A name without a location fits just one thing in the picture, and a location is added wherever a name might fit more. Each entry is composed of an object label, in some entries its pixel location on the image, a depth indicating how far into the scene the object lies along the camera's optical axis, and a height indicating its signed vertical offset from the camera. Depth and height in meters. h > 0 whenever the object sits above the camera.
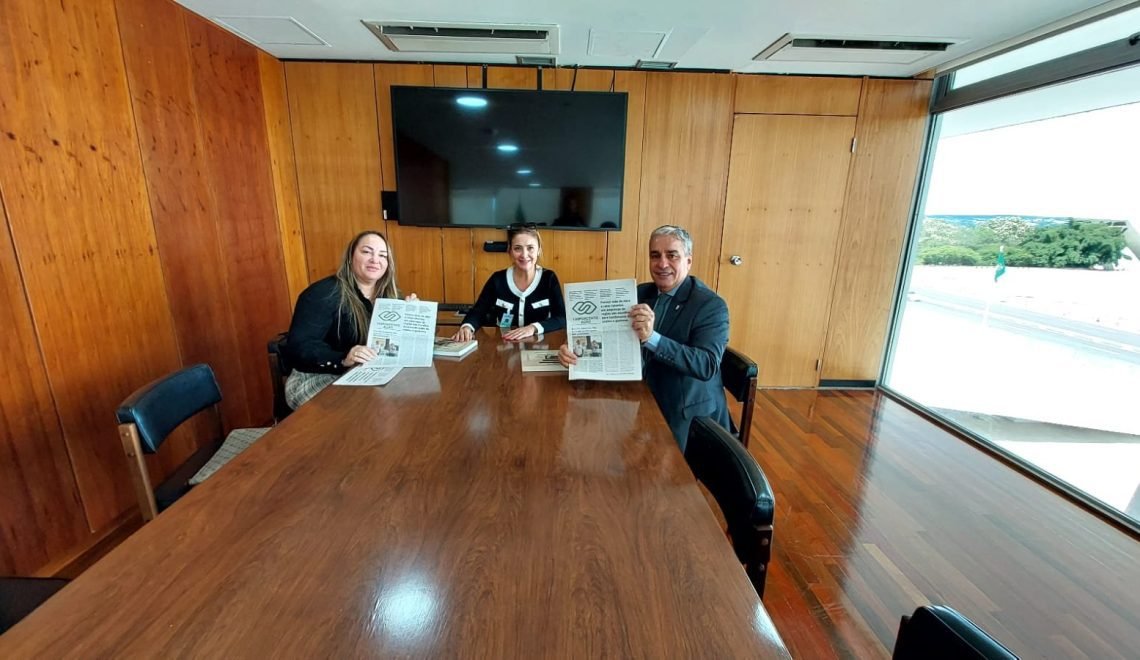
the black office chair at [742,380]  1.89 -0.61
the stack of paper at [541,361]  1.85 -0.54
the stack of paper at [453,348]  1.99 -0.53
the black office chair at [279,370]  2.06 -0.65
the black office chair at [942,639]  0.63 -0.55
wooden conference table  0.69 -0.59
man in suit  1.78 -0.42
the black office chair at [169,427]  1.34 -0.64
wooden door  3.71 -0.06
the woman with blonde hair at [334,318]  2.02 -0.42
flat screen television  3.45 +0.48
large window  2.45 -0.29
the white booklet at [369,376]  1.67 -0.55
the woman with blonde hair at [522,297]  2.51 -0.40
